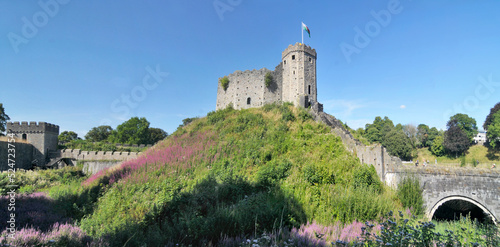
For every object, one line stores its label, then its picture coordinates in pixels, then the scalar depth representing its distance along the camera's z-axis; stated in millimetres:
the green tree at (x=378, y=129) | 54612
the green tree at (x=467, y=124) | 53719
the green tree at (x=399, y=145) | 45978
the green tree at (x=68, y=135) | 51031
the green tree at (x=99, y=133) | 55062
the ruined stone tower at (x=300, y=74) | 25938
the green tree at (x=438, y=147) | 51219
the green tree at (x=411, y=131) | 60838
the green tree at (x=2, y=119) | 28875
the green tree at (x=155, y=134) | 55703
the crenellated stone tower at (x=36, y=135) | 26422
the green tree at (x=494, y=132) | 44916
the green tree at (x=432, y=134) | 60009
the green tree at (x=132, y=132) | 48369
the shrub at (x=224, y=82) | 31484
